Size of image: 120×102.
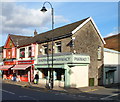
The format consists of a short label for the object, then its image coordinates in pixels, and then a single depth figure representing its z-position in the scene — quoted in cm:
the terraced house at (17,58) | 2552
